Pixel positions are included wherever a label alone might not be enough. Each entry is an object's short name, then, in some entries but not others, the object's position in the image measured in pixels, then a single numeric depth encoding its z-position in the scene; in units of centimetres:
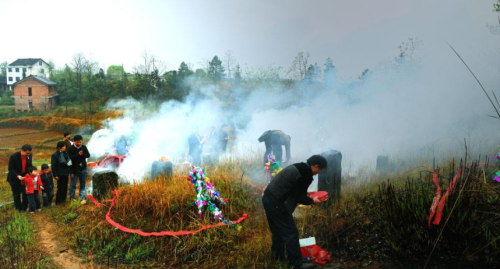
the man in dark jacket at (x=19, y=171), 802
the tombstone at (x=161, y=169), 849
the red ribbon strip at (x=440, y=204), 410
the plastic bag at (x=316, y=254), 481
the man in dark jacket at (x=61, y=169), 862
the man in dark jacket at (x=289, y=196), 459
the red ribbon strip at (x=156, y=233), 580
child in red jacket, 808
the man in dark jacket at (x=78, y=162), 877
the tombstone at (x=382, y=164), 841
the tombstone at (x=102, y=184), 782
